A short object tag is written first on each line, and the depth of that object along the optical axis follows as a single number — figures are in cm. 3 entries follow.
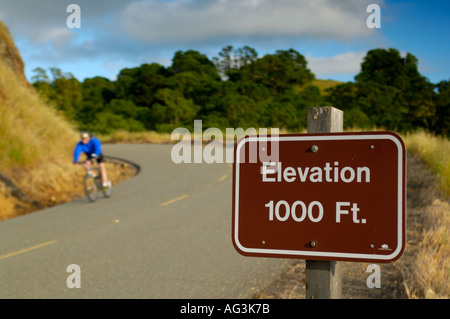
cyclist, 1147
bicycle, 1121
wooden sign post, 192
